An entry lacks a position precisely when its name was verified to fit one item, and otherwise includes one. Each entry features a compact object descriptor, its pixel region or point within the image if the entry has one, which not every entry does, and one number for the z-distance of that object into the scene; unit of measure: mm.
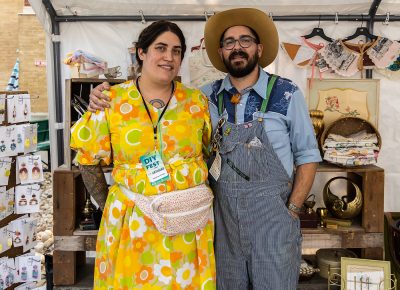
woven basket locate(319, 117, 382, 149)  3143
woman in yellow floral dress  1929
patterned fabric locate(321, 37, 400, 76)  3219
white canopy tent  3180
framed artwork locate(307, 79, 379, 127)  3293
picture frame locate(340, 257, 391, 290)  2916
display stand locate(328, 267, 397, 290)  2920
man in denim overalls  2045
